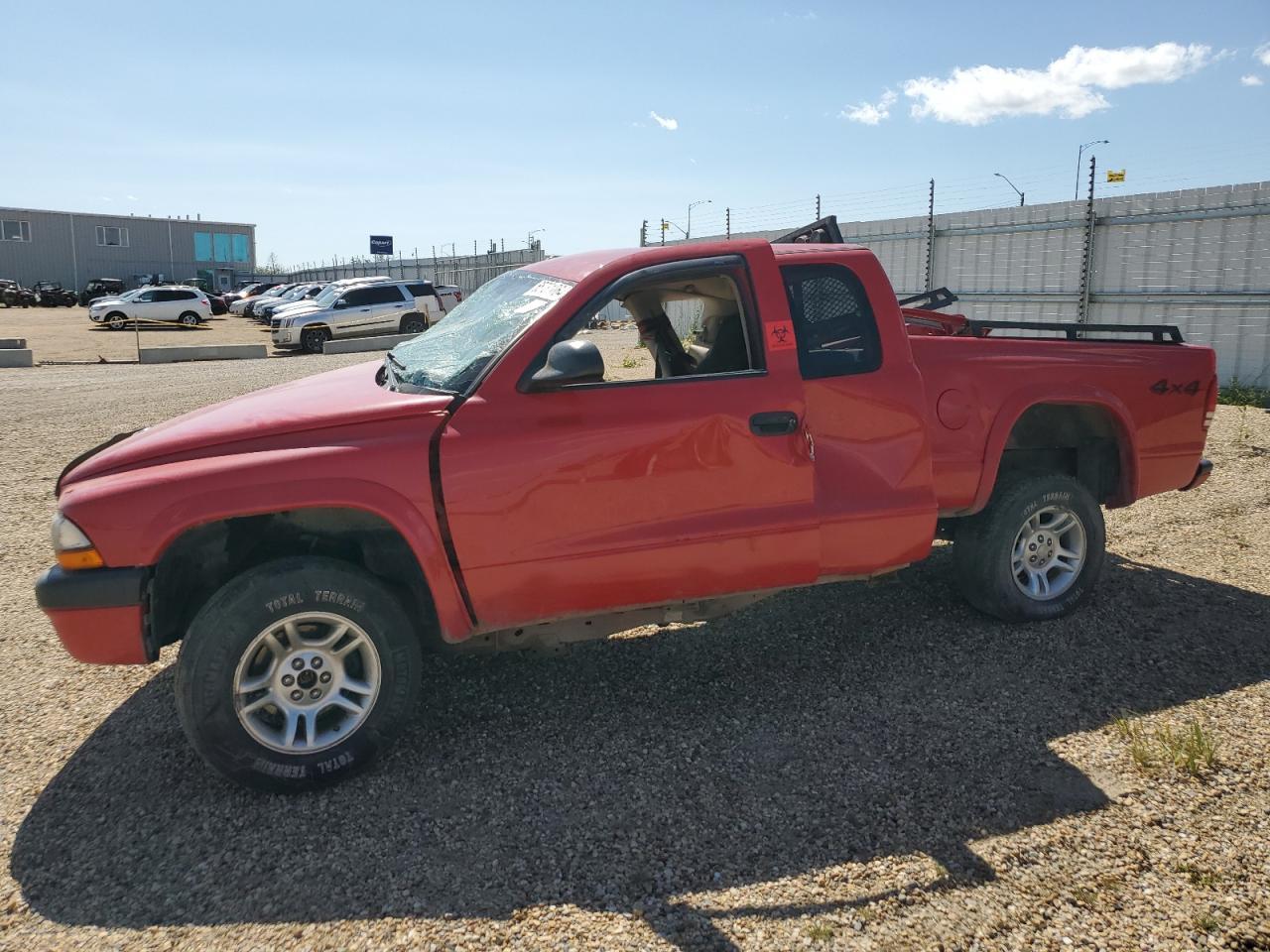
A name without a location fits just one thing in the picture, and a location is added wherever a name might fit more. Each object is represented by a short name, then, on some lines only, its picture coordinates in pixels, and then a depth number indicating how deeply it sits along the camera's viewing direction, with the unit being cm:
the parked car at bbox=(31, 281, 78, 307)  4884
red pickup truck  322
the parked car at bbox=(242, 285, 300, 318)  3762
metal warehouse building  6088
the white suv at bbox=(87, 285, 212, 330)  3225
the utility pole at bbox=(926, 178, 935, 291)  1536
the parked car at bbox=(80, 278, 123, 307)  4694
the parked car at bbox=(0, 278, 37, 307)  4734
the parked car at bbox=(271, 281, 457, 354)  2384
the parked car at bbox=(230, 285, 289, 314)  4147
